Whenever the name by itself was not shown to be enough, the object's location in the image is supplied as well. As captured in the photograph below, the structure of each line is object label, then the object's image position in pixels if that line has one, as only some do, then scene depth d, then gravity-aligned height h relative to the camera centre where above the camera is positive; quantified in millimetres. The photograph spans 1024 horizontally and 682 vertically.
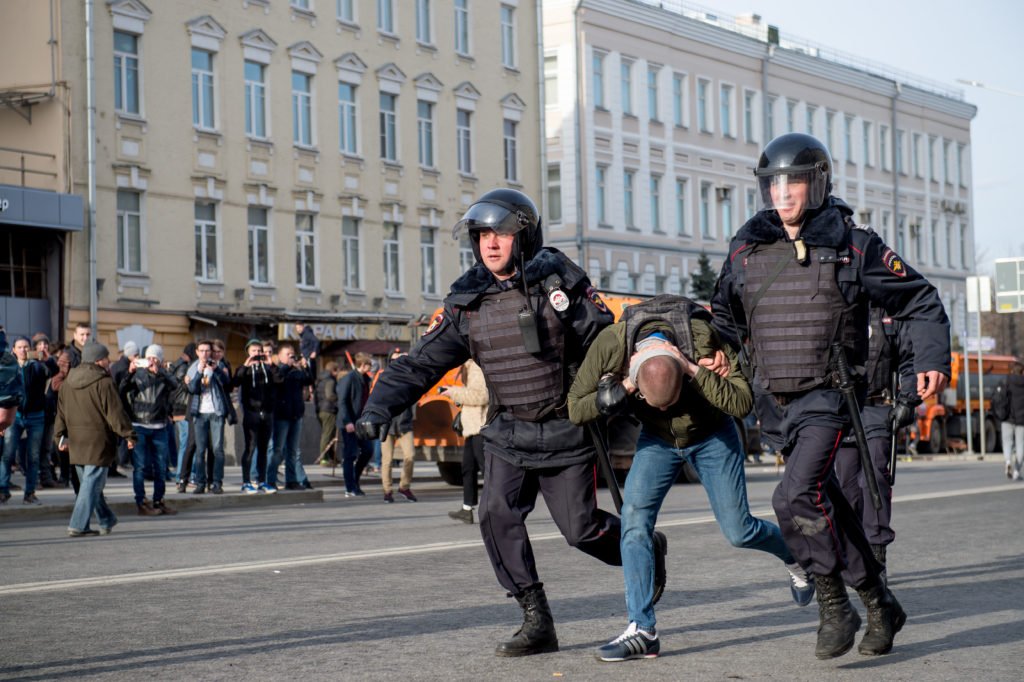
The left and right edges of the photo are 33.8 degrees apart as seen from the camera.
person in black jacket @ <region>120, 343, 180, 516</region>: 16906 -463
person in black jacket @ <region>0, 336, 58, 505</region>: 17547 -487
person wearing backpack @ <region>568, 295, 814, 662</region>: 6734 -224
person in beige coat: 15398 -584
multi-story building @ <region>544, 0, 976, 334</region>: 49688 +7608
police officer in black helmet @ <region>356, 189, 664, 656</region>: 7098 -141
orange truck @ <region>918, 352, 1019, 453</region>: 38312 -1621
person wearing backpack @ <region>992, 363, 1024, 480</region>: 23469 -932
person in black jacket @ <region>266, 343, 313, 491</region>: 19562 -554
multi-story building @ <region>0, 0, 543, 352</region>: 31984 +4746
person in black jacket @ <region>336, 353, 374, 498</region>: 19781 -697
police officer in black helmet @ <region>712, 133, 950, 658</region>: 6773 +68
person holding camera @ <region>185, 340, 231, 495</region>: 18984 -427
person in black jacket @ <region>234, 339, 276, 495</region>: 19500 -418
